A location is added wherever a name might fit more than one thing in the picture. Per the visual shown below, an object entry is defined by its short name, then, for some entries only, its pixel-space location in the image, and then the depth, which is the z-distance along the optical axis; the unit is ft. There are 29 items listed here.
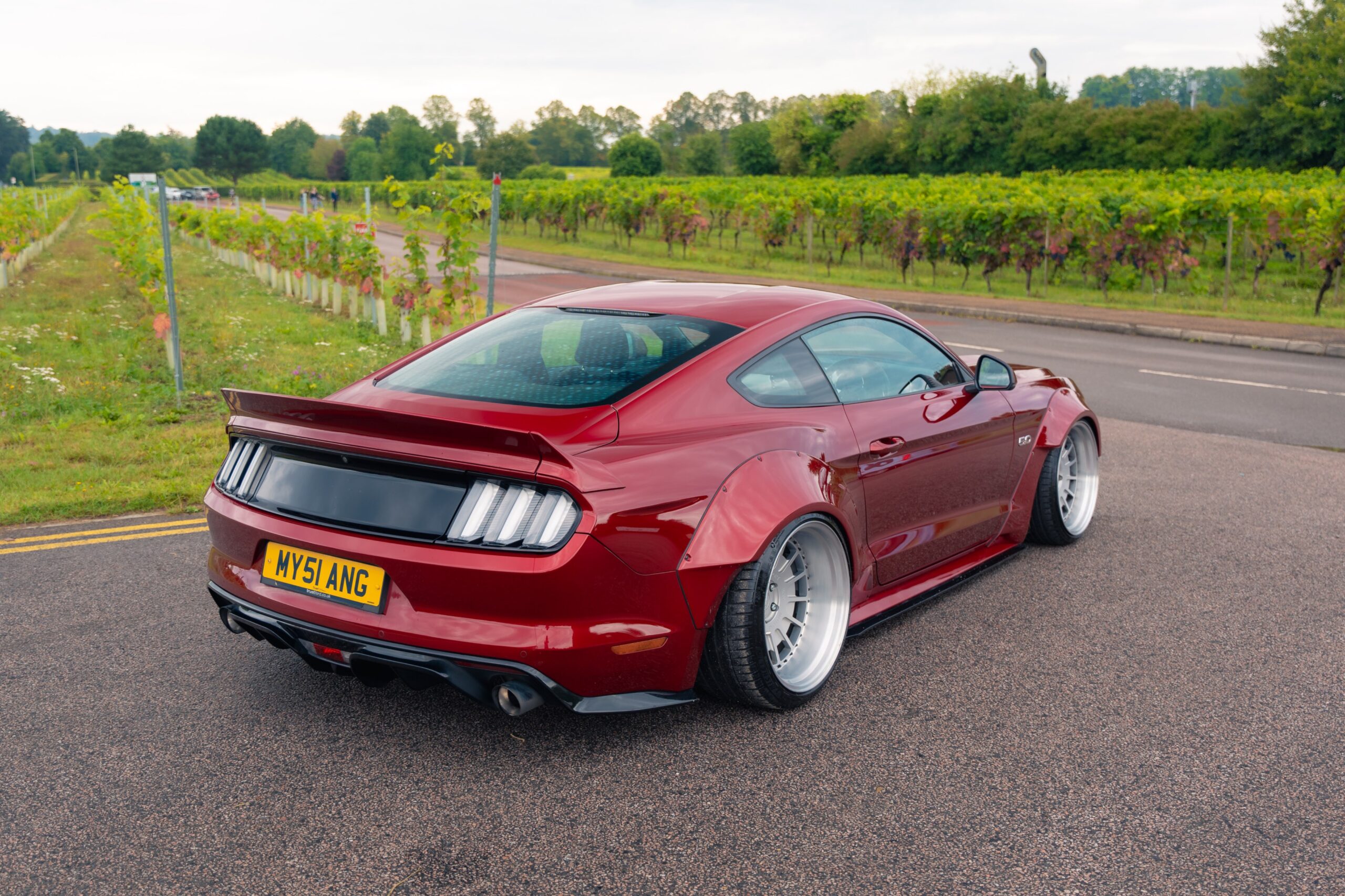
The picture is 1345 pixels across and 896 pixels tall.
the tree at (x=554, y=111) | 520.83
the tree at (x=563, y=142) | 500.74
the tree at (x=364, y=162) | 416.67
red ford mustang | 9.57
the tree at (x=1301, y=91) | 151.94
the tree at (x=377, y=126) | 575.38
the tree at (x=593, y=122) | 526.98
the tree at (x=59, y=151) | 543.39
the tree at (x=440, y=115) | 469.57
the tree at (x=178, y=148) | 504.02
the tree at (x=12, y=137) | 541.75
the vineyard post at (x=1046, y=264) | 72.38
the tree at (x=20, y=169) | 506.89
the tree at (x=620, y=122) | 537.24
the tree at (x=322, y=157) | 503.20
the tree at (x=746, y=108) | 557.74
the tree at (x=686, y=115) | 552.41
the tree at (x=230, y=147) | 495.00
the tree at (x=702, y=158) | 323.78
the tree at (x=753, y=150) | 317.01
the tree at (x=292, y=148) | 555.28
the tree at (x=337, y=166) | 485.56
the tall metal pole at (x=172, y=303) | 28.73
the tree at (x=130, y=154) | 423.23
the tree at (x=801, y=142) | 279.69
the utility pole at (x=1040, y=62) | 252.01
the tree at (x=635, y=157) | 291.99
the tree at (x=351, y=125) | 597.93
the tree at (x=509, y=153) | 306.76
